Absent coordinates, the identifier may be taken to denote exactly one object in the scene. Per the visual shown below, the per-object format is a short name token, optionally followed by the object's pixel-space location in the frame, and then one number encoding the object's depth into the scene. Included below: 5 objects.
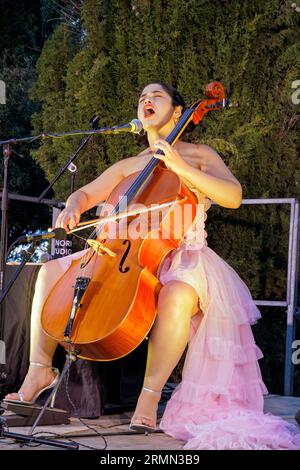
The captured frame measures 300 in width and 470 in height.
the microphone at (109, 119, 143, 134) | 3.09
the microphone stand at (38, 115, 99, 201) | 3.21
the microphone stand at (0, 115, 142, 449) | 2.68
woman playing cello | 2.81
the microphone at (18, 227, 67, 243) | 2.61
